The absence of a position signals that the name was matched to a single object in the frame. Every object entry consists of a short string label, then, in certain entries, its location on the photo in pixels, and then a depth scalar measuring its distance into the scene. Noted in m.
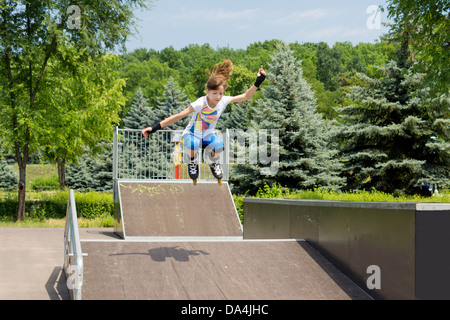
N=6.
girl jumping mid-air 6.79
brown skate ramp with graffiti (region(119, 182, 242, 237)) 11.98
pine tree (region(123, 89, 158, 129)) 51.16
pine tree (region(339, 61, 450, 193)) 20.89
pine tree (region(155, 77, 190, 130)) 47.12
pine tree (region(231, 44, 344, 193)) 21.11
